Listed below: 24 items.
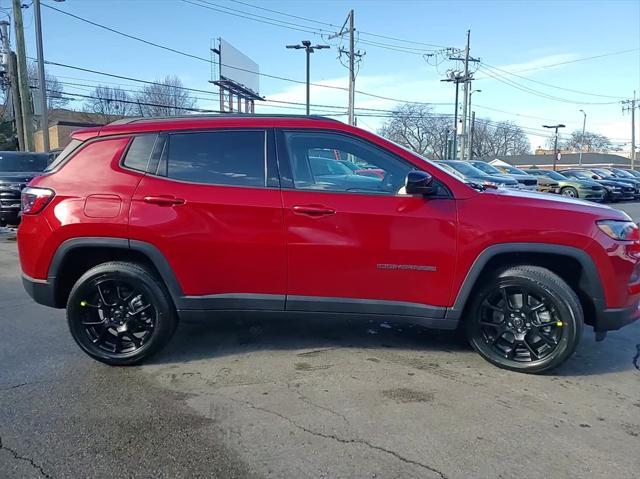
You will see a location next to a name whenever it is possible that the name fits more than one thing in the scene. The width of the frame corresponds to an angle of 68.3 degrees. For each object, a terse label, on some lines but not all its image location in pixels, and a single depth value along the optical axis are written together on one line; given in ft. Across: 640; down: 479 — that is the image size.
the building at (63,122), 167.22
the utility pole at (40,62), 60.29
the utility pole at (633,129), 191.72
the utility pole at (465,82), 127.85
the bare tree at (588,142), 356.44
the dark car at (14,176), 33.27
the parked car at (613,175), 71.78
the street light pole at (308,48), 78.54
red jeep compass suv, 11.20
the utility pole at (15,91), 74.86
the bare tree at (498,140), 318.10
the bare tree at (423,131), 260.42
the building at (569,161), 277.72
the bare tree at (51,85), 131.03
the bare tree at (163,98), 147.68
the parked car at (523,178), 61.05
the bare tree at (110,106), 181.78
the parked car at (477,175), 50.58
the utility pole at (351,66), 80.23
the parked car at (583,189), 64.08
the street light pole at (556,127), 206.42
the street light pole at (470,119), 145.61
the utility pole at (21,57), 62.18
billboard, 126.72
